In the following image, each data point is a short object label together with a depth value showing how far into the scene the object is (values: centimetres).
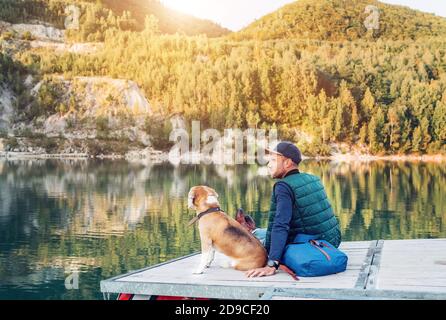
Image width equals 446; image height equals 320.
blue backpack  576
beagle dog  603
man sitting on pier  583
